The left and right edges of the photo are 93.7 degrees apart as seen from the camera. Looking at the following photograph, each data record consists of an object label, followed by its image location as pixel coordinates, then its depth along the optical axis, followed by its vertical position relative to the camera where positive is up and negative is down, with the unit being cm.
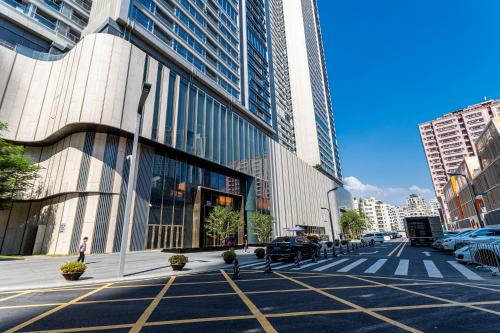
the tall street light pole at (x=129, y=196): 1031 +198
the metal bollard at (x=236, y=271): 980 -140
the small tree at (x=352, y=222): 6538 +294
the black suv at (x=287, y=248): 1579 -86
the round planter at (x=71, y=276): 977 -137
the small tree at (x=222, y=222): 2612 +160
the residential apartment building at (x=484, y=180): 3725 +937
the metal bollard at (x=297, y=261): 1355 -147
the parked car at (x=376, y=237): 4112 -80
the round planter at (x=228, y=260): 1529 -150
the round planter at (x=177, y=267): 1234 -145
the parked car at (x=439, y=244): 2036 -120
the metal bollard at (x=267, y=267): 1137 -147
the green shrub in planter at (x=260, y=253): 1762 -124
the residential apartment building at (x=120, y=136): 2147 +1062
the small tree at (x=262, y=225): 3172 +138
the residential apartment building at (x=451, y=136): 8756 +3631
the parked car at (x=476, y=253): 1041 -119
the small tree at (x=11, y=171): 1972 +619
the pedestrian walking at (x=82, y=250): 1368 -48
